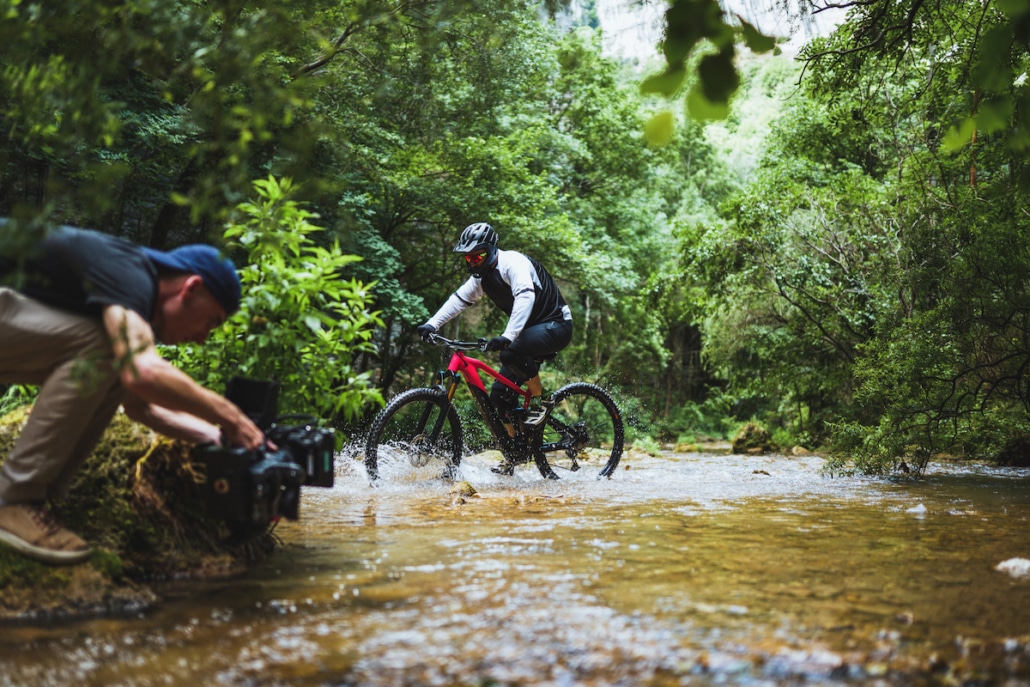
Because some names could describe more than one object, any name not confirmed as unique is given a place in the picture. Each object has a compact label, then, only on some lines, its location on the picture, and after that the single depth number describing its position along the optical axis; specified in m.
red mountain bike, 6.70
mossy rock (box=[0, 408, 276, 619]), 2.70
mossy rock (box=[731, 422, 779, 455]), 17.77
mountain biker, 6.83
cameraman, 2.66
